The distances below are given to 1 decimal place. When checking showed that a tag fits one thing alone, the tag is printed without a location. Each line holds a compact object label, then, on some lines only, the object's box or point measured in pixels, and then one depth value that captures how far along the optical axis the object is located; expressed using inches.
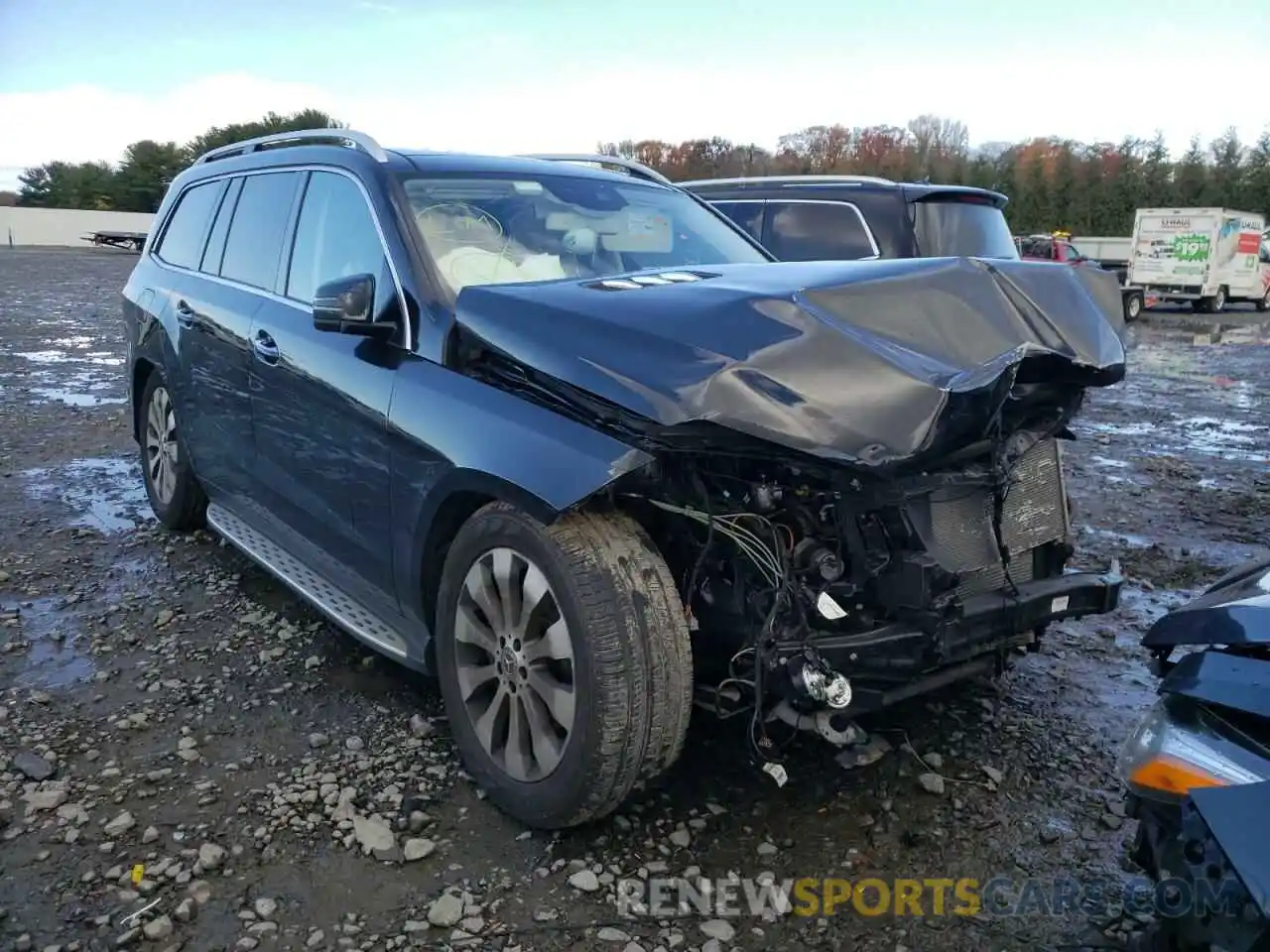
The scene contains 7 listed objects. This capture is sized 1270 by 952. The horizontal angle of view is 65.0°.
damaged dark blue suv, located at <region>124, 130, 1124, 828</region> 96.3
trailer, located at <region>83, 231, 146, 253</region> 1126.6
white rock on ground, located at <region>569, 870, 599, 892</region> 102.5
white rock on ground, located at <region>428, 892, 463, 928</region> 97.7
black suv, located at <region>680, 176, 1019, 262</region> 290.7
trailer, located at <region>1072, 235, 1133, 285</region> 1525.6
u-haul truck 1016.9
